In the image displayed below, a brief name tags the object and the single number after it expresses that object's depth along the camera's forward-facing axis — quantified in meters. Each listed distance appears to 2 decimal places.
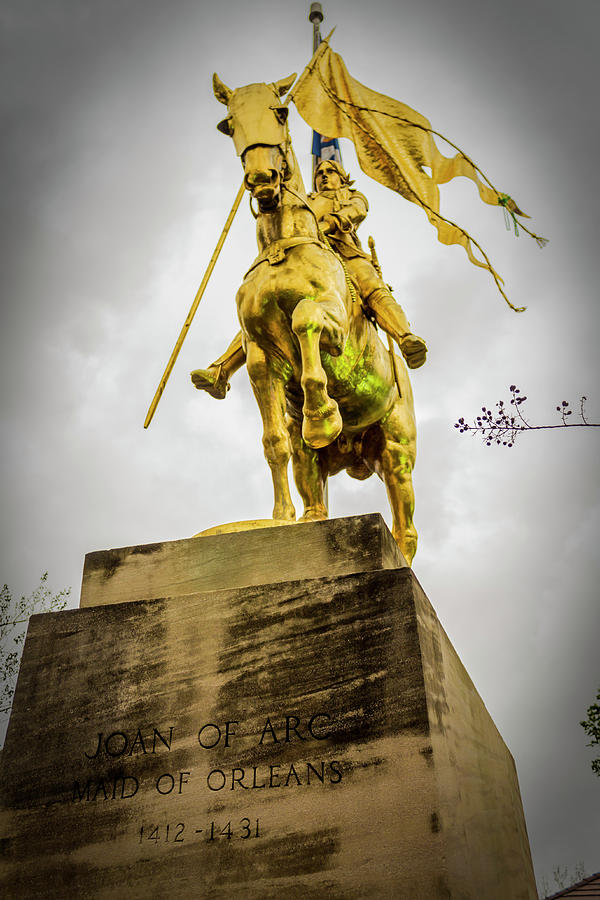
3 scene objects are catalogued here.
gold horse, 5.05
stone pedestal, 3.06
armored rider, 6.00
